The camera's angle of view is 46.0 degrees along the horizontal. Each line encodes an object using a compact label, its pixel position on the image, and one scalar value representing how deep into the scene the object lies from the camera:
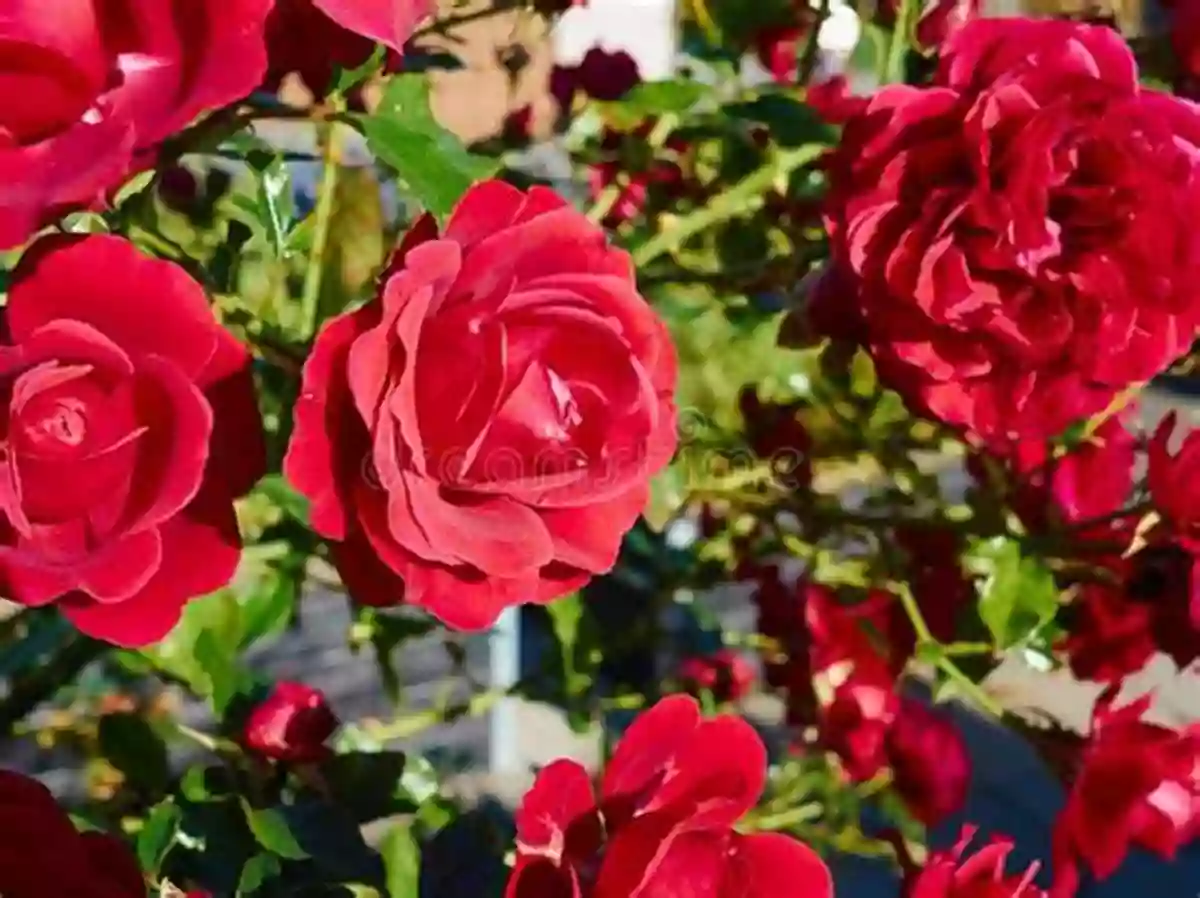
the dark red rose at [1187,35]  0.61
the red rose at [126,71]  0.31
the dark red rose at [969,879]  0.49
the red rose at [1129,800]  0.57
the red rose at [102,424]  0.32
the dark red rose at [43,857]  0.44
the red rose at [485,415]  0.32
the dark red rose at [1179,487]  0.56
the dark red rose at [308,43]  0.37
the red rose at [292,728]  0.59
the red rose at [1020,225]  0.47
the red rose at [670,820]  0.39
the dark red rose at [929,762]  0.74
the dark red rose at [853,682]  0.75
